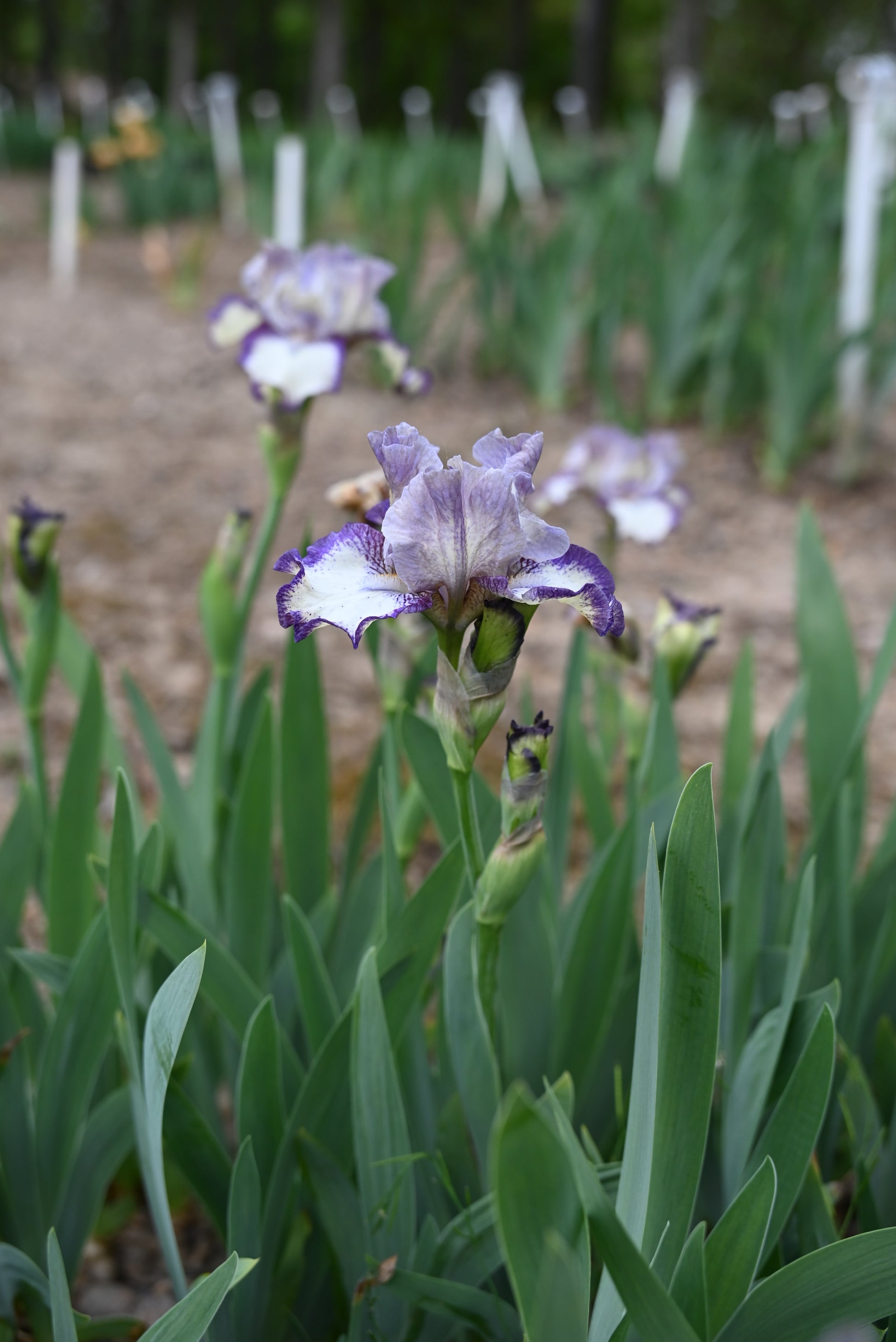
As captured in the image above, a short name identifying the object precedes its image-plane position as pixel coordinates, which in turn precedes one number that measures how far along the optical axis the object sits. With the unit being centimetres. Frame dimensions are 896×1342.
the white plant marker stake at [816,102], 415
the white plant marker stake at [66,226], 479
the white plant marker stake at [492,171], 558
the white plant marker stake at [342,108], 970
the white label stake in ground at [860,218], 268
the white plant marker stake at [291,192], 341
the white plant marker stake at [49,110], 948
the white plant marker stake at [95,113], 888
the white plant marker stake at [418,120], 663
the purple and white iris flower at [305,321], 101
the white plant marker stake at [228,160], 682
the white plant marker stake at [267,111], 683
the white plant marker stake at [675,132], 497
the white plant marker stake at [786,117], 484
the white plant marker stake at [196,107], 1010
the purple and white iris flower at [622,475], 127
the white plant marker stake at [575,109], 741
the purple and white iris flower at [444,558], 54
